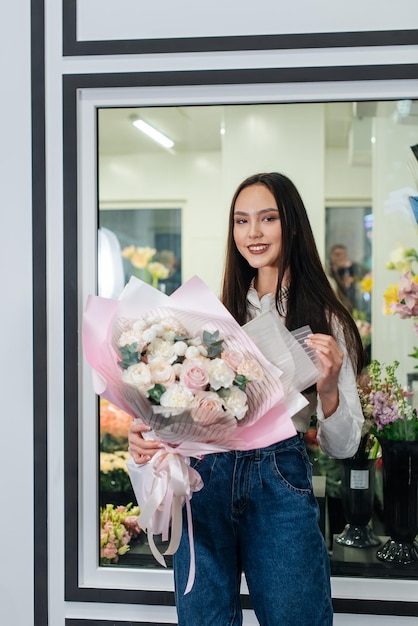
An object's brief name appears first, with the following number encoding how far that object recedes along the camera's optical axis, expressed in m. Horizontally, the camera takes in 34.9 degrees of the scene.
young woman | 1.44
